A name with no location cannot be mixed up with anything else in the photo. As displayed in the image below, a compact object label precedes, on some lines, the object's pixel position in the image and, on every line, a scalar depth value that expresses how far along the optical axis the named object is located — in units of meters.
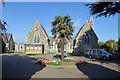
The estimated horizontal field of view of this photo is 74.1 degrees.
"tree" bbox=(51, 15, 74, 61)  11.51
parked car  14.68
